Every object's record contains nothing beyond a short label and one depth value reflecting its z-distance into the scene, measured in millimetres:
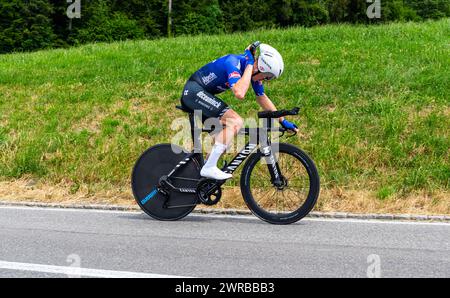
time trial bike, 5551
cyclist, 5395
